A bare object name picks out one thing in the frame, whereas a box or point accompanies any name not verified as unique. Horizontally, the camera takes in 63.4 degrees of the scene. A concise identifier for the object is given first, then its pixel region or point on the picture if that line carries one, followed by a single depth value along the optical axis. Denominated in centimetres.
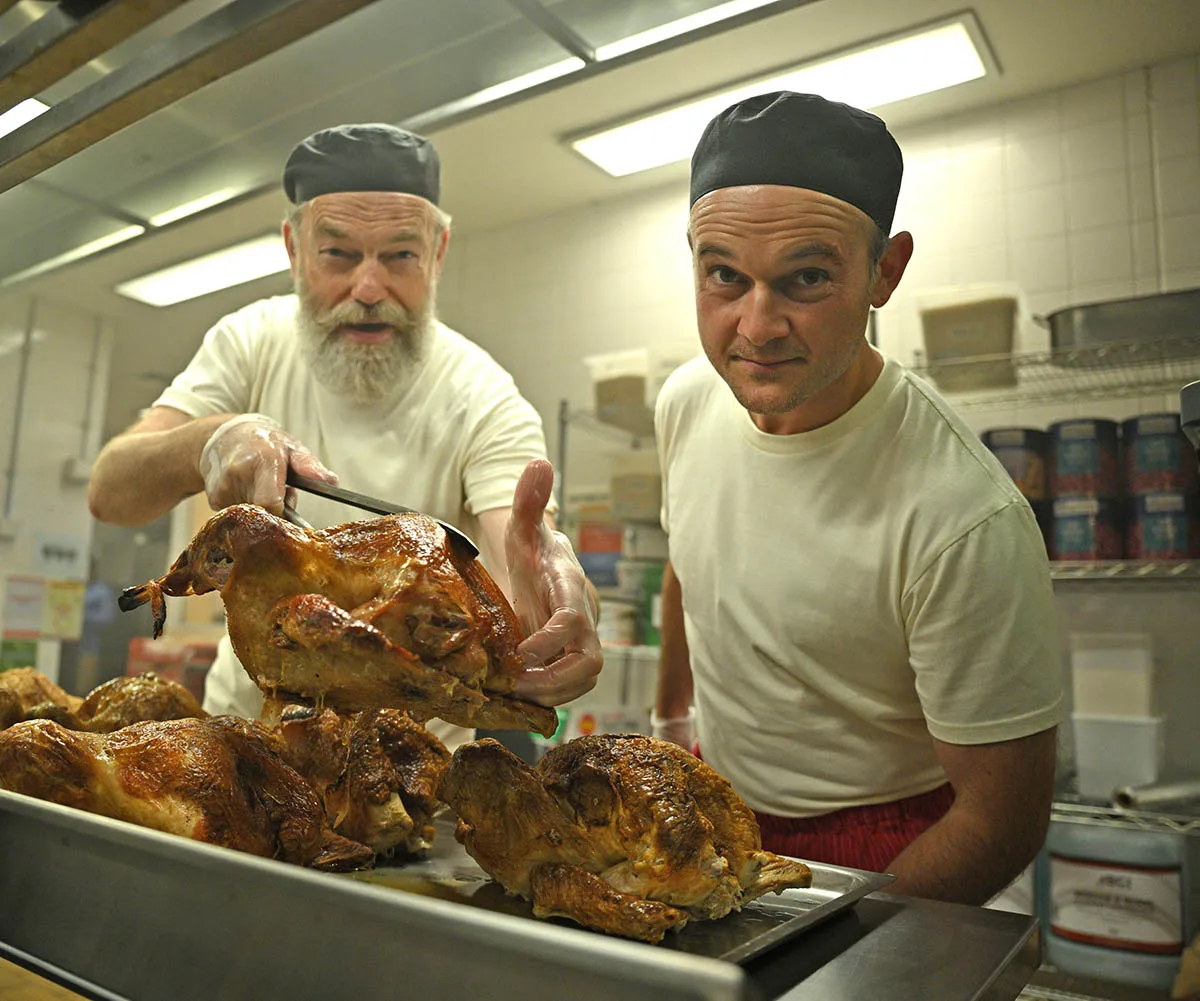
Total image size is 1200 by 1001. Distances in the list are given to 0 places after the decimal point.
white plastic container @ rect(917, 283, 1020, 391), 271
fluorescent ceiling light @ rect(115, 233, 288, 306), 160
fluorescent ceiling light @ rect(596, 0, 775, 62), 91
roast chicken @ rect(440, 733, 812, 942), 79
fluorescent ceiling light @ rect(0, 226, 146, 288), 132
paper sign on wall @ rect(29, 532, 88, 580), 366
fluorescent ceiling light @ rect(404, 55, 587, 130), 99
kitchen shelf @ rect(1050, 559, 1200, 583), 242
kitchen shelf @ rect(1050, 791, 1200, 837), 232
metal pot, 244
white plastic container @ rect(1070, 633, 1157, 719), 251
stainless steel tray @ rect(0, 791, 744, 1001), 48
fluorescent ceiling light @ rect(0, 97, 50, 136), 98
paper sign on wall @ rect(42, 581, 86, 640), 339
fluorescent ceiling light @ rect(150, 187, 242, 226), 126
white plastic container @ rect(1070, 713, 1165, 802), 249
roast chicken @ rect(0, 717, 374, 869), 84
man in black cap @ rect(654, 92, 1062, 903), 121
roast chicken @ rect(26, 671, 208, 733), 114
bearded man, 145
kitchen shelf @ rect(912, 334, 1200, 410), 255
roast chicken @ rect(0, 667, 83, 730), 119
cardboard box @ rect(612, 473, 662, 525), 356
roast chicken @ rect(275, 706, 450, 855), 99
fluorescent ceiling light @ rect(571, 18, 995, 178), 260
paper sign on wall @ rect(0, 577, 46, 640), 334
